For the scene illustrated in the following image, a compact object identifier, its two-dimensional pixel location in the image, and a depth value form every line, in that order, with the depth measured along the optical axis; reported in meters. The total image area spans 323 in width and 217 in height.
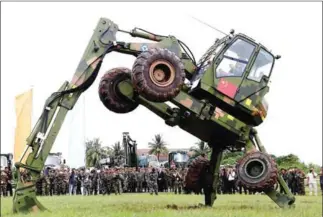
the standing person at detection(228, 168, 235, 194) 31.87
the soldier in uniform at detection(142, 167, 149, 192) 33.32
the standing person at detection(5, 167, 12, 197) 32.87
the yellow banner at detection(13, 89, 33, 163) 27.56
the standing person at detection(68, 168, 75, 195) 33.06
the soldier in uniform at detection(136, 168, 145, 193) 34.29
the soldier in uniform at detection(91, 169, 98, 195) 34.38
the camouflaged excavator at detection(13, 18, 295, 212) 12.84
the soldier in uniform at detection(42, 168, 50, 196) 33.62
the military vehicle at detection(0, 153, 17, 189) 40.17
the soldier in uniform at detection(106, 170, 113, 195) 32.72
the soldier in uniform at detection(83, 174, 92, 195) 34.35
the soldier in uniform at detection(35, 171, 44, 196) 33.28
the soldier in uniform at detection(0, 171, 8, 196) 32.75
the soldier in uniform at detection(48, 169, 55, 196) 34.09
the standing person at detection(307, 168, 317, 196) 30.87
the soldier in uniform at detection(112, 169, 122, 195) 32.50
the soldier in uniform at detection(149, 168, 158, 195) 31.33
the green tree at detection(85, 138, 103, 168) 55.39
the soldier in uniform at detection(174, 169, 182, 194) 33.41
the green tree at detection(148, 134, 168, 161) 94.75
